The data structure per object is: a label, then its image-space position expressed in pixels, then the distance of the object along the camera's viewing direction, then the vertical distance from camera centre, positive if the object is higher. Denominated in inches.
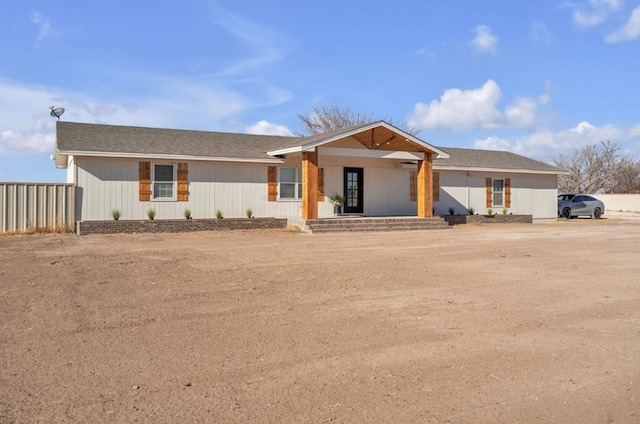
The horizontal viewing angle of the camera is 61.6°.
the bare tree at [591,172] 2047.2 +161.8
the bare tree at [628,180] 2147.5 +137.0
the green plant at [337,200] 833.5 +21.4
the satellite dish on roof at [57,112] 868.0 +164.9
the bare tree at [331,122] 1694.1 +289.3
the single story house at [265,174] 706.8 +60.7
